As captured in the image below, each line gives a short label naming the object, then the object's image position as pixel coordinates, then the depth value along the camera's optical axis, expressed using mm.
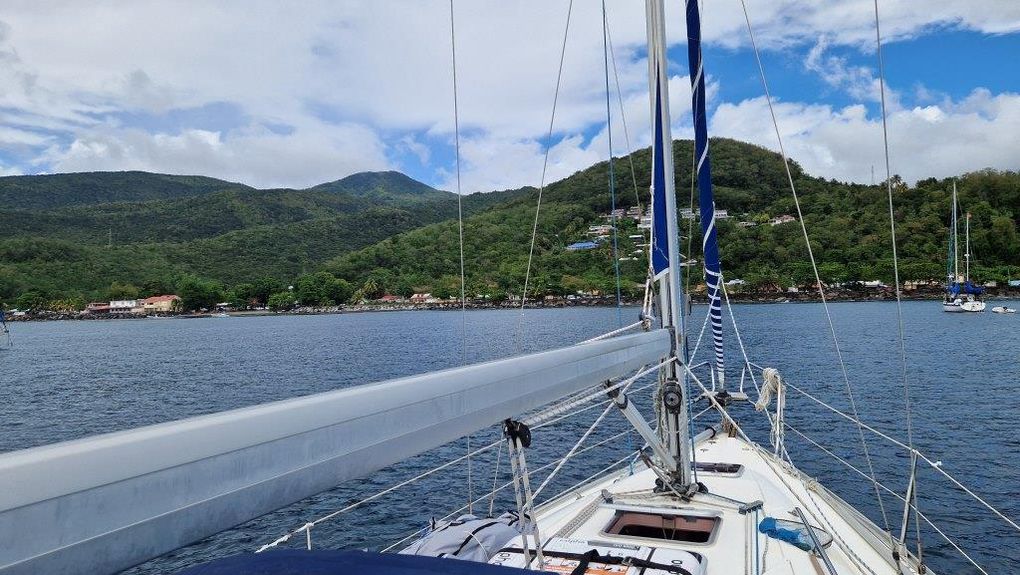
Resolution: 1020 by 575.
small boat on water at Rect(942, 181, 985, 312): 73250
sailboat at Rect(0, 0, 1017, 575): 1036
